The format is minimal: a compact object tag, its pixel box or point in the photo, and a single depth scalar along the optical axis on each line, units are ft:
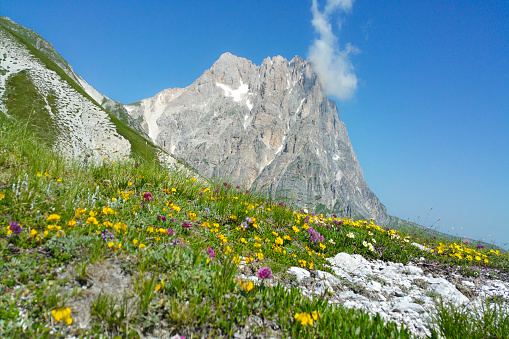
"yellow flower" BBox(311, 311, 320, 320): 9.96
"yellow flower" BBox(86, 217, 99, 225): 12.49
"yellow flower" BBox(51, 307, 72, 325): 7.43
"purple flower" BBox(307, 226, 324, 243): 22.43
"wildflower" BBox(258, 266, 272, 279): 12.57
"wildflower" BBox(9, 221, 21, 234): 10.66
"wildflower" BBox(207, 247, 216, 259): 13.57
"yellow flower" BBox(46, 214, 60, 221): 11.42
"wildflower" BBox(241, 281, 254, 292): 10.93
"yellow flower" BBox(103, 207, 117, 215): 14.03
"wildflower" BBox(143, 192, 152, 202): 17.35
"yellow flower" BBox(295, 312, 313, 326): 9.35
